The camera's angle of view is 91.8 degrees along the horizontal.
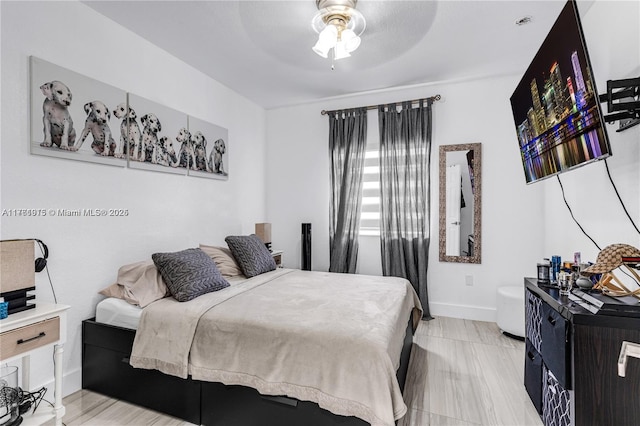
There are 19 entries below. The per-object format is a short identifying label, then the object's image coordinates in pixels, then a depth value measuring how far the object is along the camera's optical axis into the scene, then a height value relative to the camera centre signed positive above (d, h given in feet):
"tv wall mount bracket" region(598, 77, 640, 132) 5.19 +1.90
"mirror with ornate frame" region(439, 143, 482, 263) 11.98 +0.39
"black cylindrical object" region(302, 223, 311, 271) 13.85 -1.47
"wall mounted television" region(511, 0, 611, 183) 4.52 +1.89
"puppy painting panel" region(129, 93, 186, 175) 8.80 +2.37
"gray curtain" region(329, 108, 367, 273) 13.30 +1.30
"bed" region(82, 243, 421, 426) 4.99 -2.65
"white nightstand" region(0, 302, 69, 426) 4.98 -2.10
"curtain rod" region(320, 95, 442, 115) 12.17 +4.50
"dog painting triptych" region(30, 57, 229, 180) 6.72 +2.33
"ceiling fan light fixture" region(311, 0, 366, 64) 7.11 +4.59
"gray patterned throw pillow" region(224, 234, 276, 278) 9.99 -1.39
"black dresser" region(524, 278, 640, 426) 4.15 -2.23
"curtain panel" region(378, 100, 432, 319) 12.32 +0.85
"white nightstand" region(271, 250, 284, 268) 13.52 -1.94
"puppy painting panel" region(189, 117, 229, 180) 10.84 +2.39
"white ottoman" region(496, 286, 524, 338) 9.93 -3.25
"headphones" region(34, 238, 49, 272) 6.50 -0.94
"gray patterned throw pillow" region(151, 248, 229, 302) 7.37 -1.52
